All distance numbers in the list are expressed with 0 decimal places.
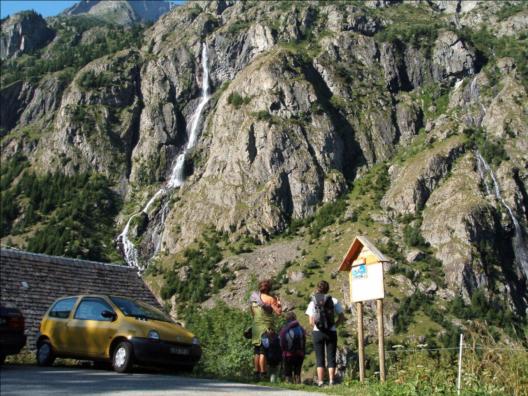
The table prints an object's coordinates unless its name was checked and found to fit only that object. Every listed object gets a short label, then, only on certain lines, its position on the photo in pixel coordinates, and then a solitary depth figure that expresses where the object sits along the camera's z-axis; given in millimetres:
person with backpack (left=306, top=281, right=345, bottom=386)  13773
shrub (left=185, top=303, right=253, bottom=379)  17188
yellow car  14242
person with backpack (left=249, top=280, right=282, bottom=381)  14641
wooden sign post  13476
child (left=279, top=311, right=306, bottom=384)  14398
